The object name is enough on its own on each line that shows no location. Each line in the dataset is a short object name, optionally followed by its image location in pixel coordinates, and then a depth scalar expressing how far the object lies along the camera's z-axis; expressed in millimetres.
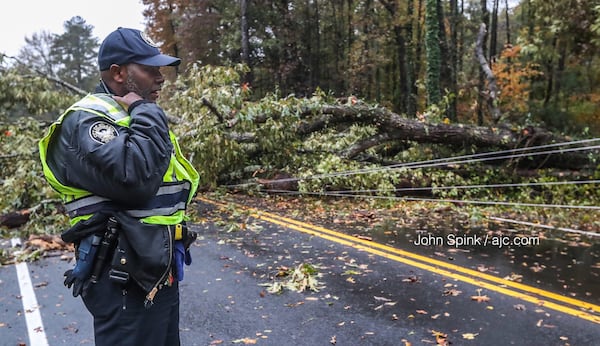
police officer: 1652
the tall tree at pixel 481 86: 20234
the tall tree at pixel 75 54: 41188
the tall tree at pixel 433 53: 15180
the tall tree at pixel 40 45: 39469
